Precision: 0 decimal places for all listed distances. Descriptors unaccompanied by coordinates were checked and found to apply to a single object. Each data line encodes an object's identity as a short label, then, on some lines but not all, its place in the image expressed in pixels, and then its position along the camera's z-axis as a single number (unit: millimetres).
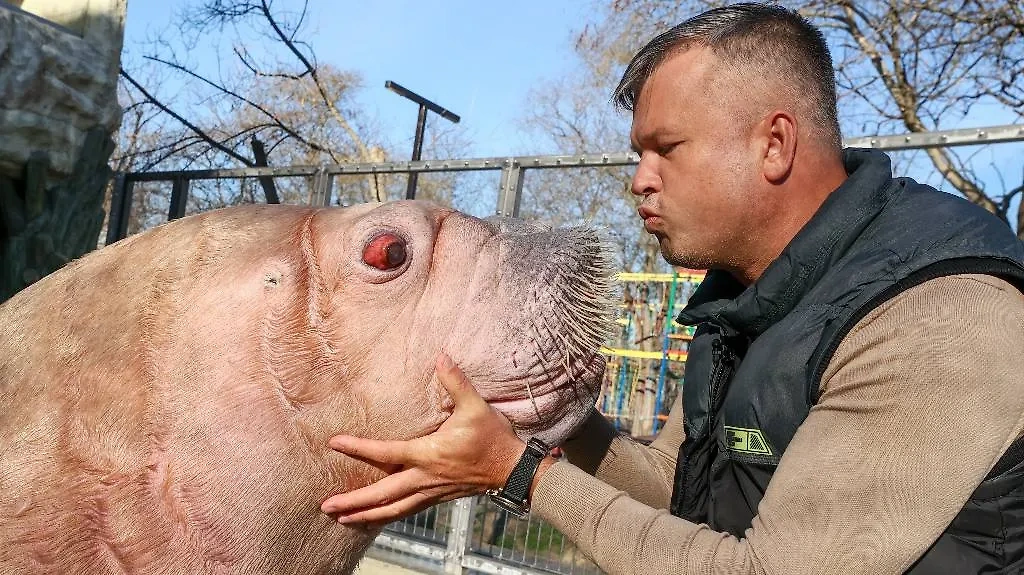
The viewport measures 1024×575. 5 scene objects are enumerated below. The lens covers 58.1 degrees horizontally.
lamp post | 7788
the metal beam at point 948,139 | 4023
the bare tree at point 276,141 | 6648
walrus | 1406
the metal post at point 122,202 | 7421
